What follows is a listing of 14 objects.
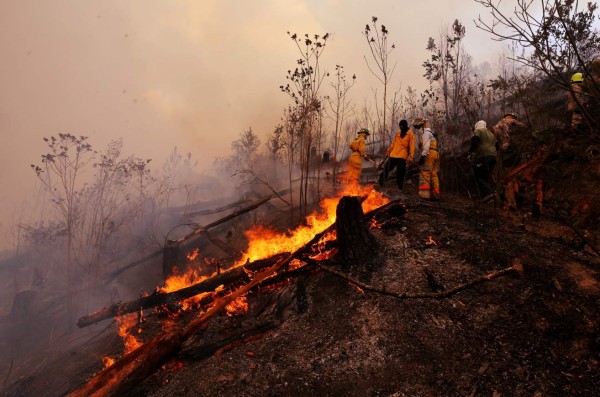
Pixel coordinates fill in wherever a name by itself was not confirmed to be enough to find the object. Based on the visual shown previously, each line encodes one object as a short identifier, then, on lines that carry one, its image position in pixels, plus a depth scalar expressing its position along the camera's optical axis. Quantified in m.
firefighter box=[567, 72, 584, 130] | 5.88
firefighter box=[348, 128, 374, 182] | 9.09
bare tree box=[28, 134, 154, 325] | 11.75
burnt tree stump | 4.65
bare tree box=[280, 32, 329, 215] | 8.32
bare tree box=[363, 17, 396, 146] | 8.37
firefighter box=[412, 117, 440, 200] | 7.12
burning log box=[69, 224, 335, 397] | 3.32
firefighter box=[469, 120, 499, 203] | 6.86
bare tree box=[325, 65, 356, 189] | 9.57
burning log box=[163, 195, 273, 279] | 9.80
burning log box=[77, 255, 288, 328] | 5.30
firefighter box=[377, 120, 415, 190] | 7.54
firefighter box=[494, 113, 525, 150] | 7.49
